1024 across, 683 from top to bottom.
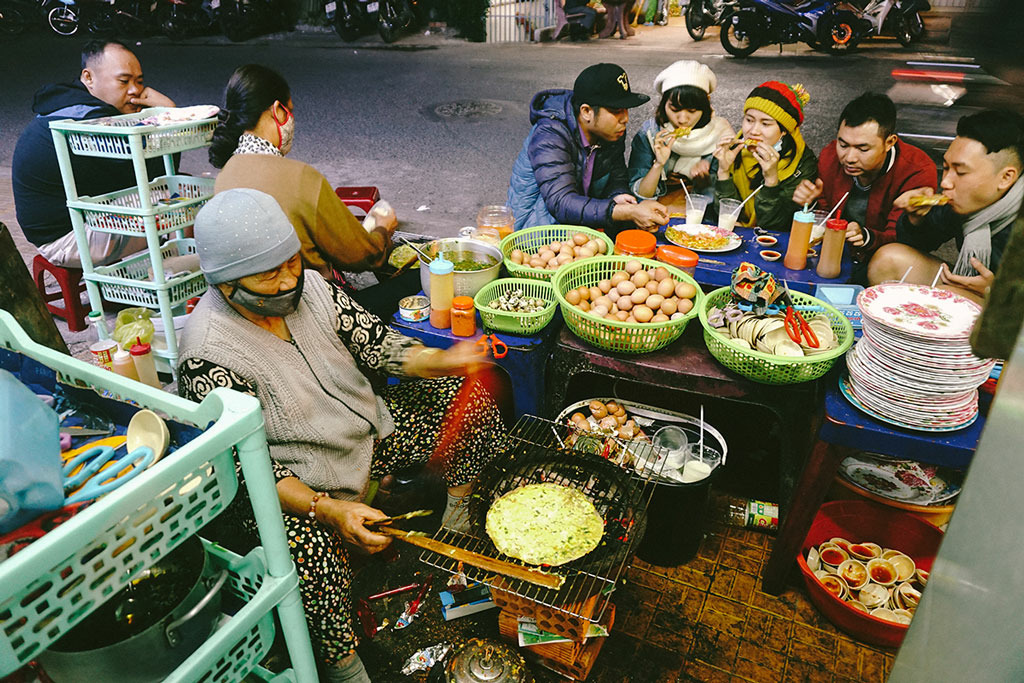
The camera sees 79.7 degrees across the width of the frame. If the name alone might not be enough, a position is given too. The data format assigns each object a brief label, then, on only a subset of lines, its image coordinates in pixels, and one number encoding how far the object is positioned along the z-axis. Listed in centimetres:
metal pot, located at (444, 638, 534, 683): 221
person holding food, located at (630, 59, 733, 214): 429
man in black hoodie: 399
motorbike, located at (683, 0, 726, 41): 715
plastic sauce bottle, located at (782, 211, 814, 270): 320
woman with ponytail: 301
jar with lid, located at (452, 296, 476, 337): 288
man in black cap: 368
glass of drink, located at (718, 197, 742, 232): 374
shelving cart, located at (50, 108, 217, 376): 355
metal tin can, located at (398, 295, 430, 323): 305
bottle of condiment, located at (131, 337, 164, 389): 318
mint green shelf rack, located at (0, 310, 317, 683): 95
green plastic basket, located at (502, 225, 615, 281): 341
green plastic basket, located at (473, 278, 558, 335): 282
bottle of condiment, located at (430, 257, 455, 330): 290
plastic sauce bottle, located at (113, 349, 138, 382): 304
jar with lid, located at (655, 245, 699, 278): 315
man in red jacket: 343
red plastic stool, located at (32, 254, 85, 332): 433
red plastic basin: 253
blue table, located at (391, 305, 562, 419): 286
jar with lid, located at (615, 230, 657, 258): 328
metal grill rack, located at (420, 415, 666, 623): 205
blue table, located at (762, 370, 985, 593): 220
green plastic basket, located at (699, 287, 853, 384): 235
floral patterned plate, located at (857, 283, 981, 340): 209
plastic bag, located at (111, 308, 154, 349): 340
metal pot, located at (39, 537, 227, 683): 121
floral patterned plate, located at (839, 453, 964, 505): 273
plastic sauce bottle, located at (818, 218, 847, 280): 309
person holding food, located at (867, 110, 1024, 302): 298
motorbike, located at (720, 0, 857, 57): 689
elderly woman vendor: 200
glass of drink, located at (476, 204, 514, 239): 382
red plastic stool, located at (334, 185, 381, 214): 498
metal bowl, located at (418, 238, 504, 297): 306
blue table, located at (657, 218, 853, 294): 317
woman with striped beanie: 378
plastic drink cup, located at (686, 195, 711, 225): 379
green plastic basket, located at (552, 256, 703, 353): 261
